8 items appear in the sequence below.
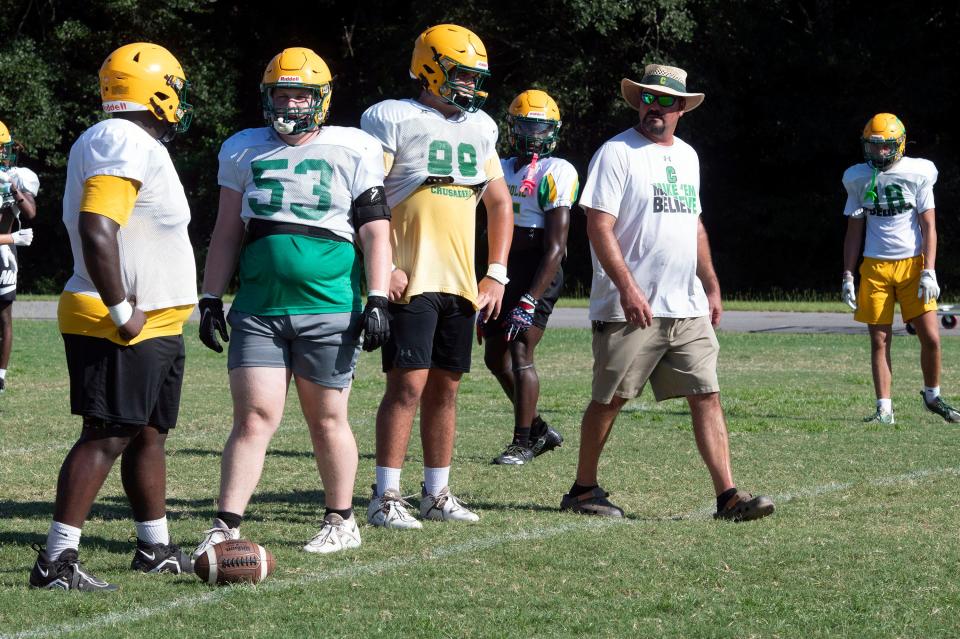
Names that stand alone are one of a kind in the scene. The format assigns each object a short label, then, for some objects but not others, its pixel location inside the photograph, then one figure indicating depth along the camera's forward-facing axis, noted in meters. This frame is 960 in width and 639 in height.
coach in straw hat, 13.13
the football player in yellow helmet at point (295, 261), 11.28
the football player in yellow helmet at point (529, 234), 17.28
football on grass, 10.37
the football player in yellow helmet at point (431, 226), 12.74
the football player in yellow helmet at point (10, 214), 22.98
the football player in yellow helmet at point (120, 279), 10.05
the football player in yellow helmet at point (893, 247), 20.98
